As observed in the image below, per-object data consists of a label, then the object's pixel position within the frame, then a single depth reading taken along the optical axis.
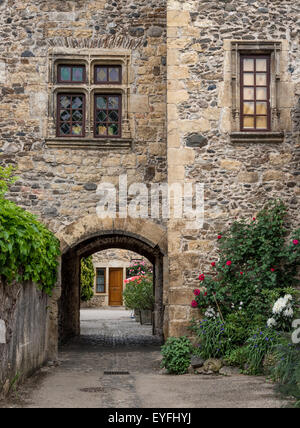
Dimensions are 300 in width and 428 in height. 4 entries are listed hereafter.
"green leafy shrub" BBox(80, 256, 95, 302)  24.57
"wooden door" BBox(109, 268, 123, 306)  27.58
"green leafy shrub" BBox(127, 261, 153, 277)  19.30
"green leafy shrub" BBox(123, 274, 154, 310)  17.66
